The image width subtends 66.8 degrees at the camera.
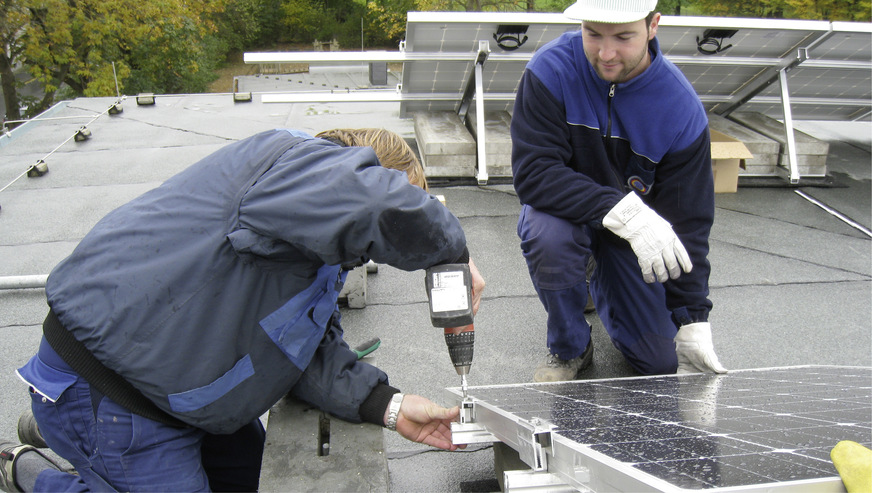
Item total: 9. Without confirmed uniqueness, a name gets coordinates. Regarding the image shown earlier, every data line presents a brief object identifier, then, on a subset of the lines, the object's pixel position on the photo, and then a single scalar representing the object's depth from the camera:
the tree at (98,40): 16.19
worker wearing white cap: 2.76
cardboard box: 5.54
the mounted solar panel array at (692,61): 5.45
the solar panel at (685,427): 1.06
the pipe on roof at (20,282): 3.78
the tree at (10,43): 15.00
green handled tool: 3.08
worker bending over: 1.79
